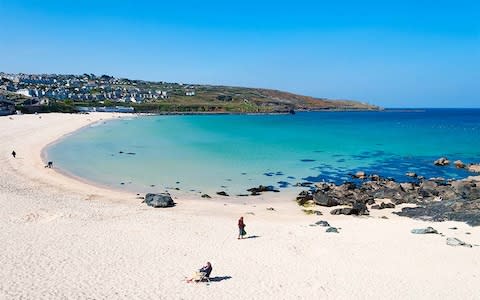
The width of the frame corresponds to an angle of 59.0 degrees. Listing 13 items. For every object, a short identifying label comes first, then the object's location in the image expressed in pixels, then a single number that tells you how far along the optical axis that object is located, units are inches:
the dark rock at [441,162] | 1766.7
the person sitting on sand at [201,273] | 542.6
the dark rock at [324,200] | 1046.4
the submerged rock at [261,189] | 1199.6
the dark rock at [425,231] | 789.2
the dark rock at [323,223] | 850.1
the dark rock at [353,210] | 964.6
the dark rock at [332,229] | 798.5
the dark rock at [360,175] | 1453.0
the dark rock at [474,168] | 1620.7
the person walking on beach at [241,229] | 733.8
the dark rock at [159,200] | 983.6
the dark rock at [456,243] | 715.4
